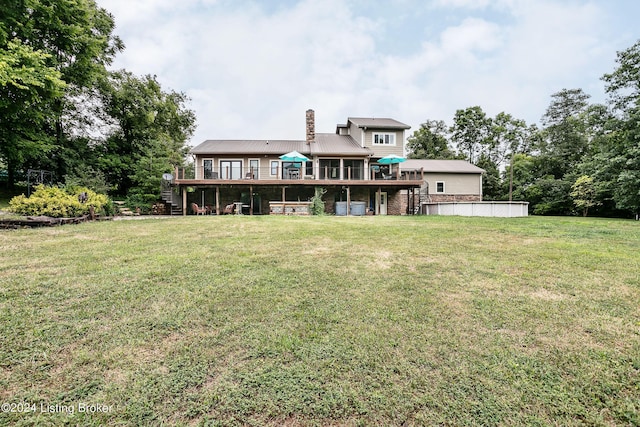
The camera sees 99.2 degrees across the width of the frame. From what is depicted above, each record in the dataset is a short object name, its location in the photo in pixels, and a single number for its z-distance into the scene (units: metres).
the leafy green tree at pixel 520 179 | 25.98
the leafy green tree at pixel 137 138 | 18.58
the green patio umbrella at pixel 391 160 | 17.05
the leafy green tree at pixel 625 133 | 14.96
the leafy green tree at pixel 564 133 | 24.70
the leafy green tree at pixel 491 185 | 28.08
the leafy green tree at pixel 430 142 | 33.34
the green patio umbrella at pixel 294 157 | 15.85
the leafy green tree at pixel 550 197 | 22.92
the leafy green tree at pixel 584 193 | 20.16
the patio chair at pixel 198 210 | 16.14
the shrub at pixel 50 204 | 9.41
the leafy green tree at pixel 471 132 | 32.97
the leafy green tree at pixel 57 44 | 11.62
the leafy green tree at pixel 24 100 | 8.91
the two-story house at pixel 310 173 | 16.84
